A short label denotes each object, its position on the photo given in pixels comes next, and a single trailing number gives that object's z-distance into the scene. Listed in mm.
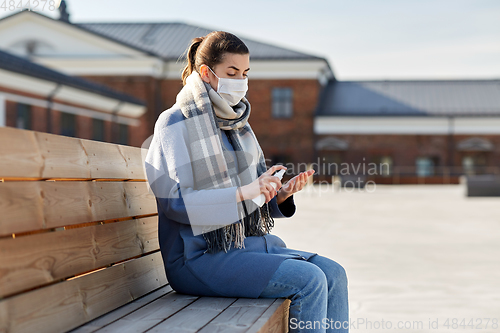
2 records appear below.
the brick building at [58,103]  17297
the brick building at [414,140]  32594
